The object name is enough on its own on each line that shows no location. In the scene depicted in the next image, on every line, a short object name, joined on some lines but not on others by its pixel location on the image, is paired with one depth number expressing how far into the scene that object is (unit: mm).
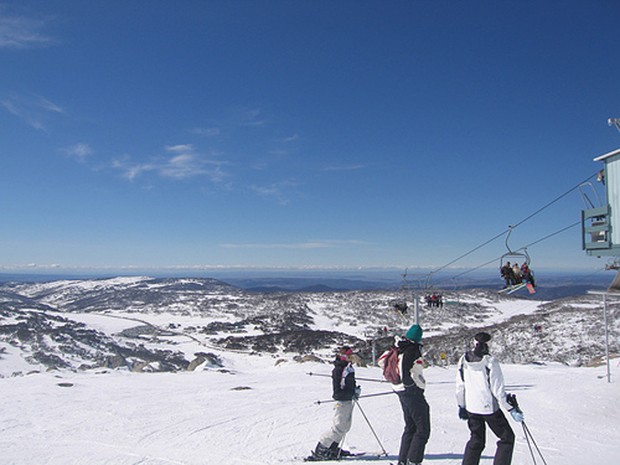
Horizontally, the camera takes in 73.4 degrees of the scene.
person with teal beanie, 5844
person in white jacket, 5059
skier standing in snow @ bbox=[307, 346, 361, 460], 6934
